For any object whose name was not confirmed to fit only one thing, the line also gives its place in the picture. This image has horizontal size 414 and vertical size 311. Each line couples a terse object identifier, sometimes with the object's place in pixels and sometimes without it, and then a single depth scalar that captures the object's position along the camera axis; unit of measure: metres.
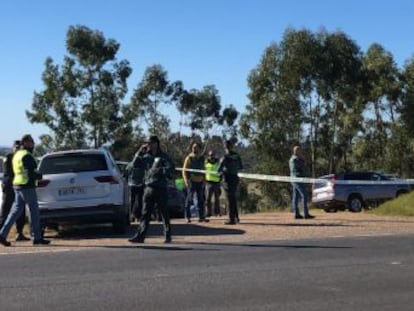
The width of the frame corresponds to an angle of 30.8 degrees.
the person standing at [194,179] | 16.69
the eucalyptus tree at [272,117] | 38.59
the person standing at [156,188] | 12.34
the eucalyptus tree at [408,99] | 43.28
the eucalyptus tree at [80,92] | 37.12
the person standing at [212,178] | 17.44
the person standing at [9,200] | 13.62
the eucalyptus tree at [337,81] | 37.34
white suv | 13.52
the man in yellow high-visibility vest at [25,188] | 12.41
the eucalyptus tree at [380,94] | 43.28
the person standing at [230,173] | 15.95
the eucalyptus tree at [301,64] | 37.22
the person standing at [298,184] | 17.02
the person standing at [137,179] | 15.11
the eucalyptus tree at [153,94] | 44.59
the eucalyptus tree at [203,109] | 46.91
